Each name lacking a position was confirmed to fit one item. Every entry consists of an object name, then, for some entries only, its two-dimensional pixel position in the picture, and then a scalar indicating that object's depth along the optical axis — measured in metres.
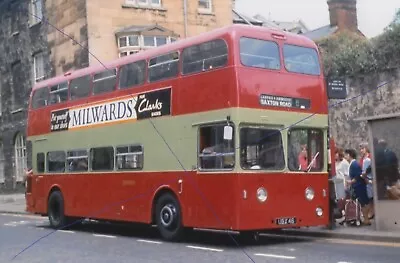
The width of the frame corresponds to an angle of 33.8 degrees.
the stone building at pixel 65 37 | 29.20
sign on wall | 16.47
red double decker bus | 12.77
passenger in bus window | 13.51
